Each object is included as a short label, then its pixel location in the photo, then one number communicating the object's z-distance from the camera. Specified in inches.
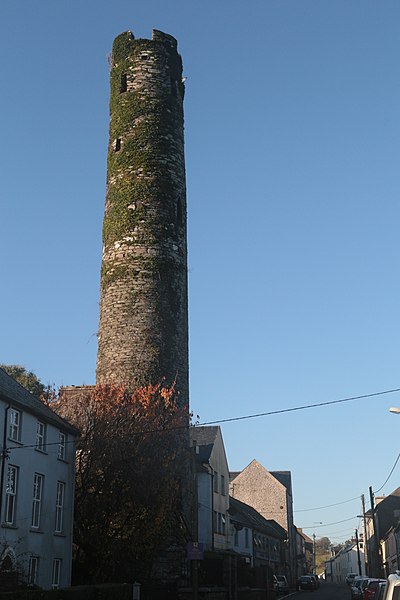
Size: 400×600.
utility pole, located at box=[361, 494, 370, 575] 2238.1
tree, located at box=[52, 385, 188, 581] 904.9
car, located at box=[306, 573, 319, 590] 2250.2
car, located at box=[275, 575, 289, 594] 1838.8
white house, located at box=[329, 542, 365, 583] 3558.8
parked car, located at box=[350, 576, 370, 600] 1354.2
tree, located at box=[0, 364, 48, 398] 1605.6
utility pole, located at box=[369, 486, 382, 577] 1834.4
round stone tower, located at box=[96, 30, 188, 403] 1055.0
